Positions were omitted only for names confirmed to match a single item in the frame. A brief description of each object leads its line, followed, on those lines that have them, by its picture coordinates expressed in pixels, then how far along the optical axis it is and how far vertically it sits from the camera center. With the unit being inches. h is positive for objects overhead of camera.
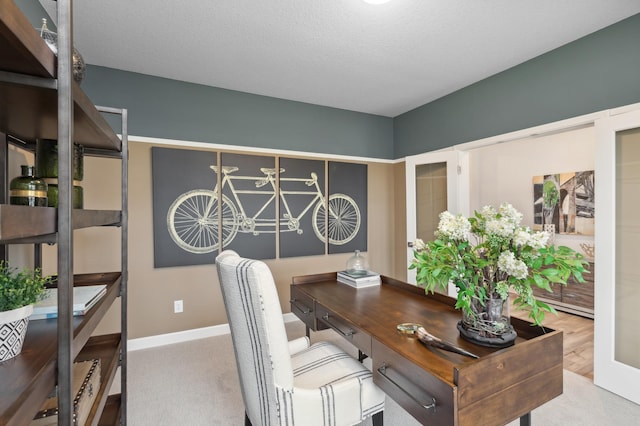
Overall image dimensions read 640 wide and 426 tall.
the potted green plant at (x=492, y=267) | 44.7 -8.4
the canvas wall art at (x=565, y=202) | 153.0 +4.5
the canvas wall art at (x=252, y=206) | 119.0 +2.8
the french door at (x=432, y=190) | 129.3 +9.8
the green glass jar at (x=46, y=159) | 47.4 +8.6
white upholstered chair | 45.0 -27.8
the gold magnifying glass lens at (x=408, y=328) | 52.6 -20.4
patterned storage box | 35.3 -23.7
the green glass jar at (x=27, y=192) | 33.0 +2.4
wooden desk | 39.2 -22.5
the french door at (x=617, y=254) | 84.0 -12.4
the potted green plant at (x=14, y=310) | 28.5 -9.1
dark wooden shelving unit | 21.8 -0.1
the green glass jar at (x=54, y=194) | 44.3 +3.0
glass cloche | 93.3 -16.5
